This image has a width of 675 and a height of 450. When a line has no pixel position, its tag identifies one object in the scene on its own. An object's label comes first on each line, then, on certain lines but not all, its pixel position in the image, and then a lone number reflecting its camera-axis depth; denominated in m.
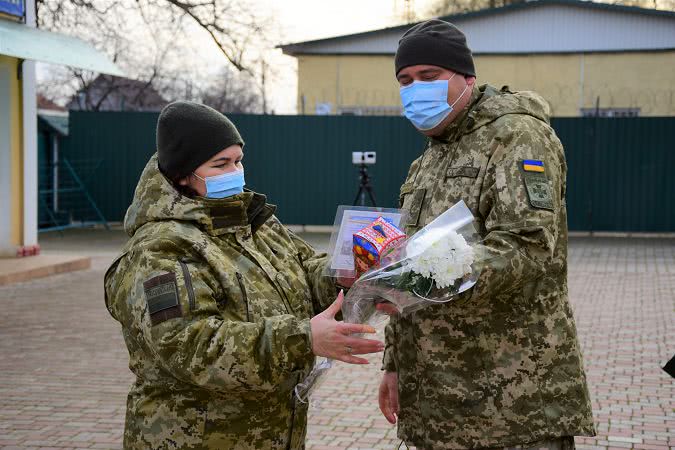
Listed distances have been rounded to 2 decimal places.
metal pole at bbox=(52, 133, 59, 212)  17.66
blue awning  10.07
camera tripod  14.77
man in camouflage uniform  2.66
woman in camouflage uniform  2.33
